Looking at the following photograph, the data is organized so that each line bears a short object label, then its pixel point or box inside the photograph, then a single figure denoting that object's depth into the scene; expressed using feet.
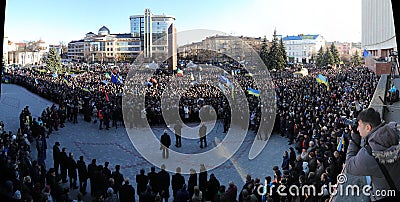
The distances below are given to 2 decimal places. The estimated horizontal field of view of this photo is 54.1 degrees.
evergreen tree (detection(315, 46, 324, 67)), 181.18
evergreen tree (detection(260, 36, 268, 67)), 128.98
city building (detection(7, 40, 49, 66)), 206.58
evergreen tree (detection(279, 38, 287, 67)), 132.54
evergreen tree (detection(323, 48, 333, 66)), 177.58
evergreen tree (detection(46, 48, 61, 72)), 145.95
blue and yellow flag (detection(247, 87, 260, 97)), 53.57
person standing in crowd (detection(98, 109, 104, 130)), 47.87
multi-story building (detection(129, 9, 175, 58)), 242.56
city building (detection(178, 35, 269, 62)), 148.36
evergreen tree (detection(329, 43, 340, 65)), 182.23
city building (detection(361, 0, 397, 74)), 73.00
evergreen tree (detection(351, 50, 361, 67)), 192.81
